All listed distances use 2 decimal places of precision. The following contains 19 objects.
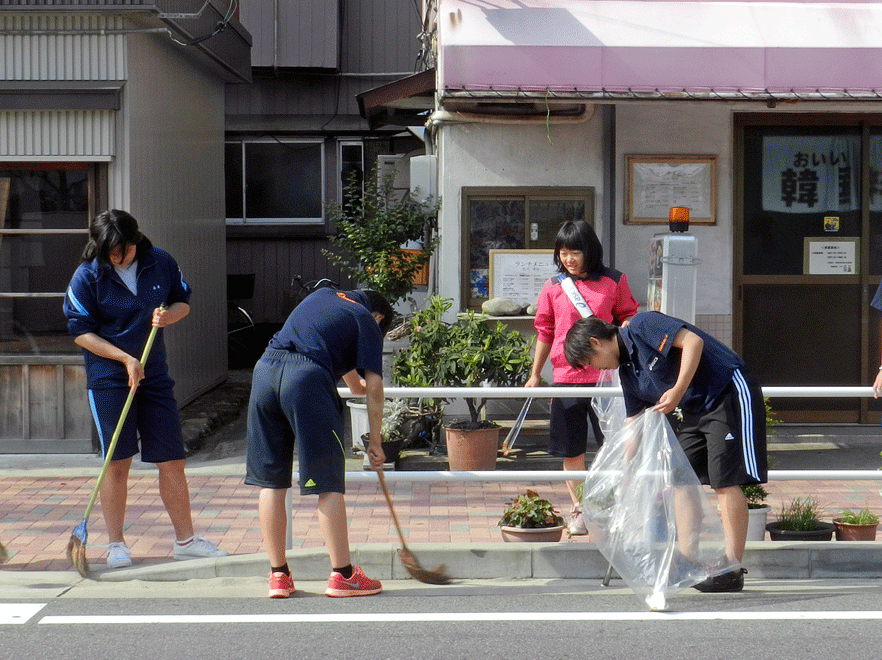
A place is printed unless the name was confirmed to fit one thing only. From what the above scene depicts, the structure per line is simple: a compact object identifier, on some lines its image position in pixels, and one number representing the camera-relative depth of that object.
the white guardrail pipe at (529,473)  10.97
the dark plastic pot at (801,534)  11.52
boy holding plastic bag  9.92
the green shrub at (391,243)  19.23
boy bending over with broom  9.79
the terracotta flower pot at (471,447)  16.05
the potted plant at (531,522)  11.47
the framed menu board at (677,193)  18.31
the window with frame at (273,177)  33.61
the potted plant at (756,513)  11.54
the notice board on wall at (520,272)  18.20
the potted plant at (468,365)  16.09
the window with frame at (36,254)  17.14
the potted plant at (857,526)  11.63
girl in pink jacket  12.32
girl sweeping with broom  11.27
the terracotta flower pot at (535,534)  11.45
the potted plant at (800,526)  11.54
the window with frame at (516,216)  18.31
